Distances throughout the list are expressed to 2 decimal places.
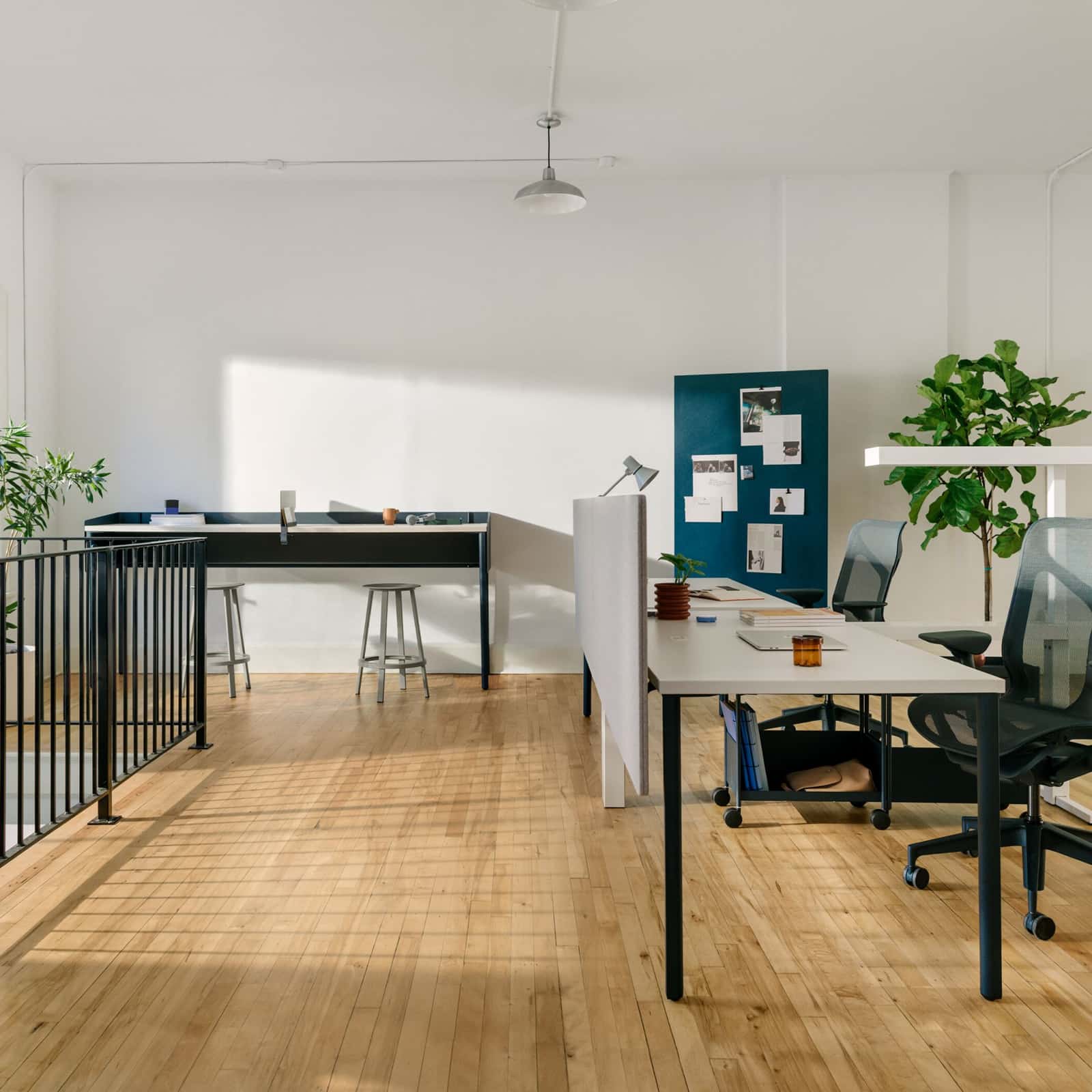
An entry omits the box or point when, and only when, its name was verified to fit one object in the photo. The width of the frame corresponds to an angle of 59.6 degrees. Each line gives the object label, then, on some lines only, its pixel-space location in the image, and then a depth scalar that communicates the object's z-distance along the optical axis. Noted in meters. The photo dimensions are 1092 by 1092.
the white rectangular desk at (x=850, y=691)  2.03
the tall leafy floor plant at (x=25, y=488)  4.70
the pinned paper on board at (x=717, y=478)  5.70
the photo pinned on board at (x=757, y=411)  5.57
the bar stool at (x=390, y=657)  5.17
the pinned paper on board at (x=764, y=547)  5.63
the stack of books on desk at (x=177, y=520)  5.47
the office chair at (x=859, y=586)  3.85
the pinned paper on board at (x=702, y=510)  5.73
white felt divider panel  2.09
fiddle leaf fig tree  5.16
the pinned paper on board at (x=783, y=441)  5.57
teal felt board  5.54
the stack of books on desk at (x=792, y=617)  2.86
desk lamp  3.61
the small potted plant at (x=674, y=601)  3.06
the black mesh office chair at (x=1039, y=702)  2.38
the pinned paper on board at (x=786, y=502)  5.59
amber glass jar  2.21
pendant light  4.52
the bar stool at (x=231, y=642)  5.30
